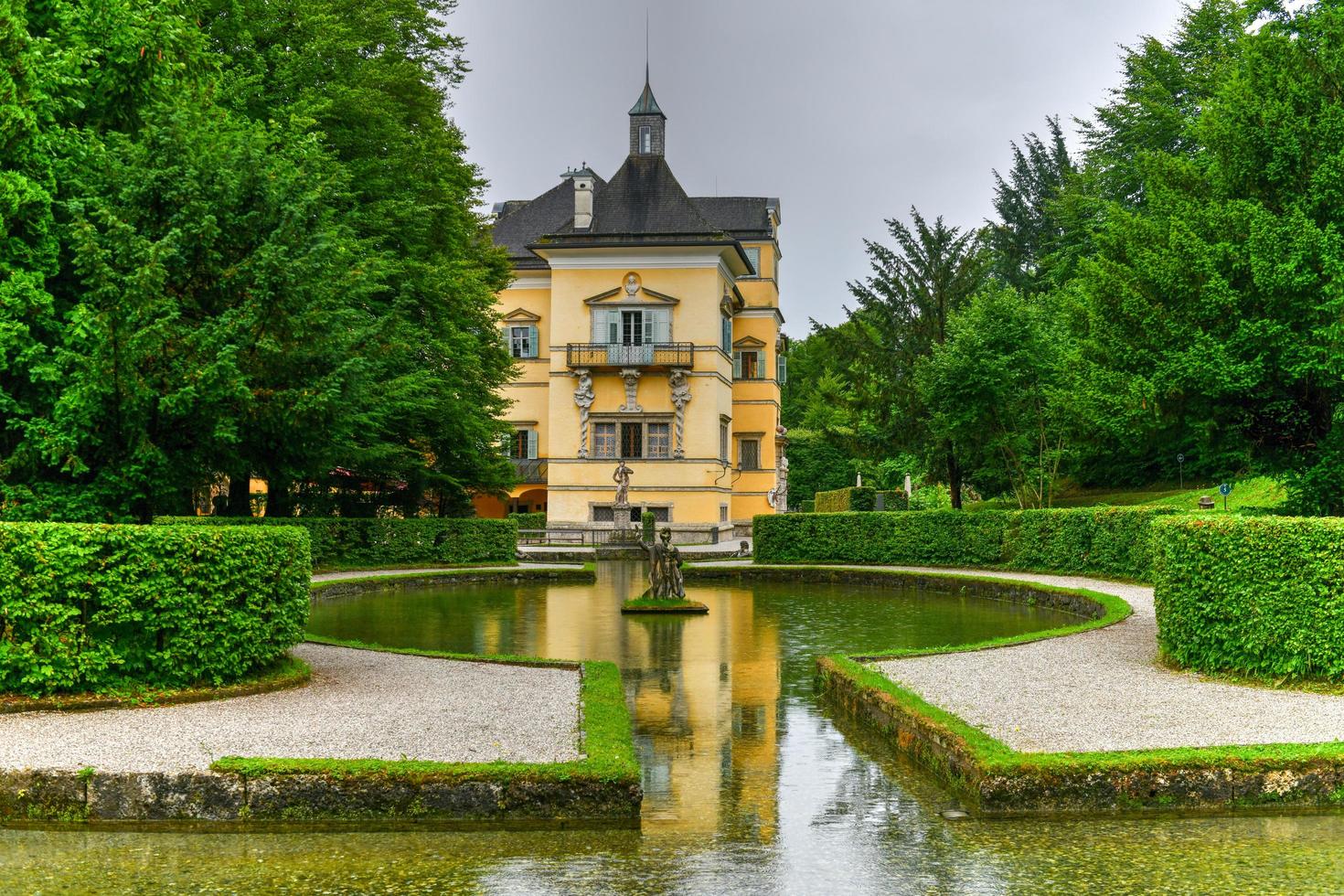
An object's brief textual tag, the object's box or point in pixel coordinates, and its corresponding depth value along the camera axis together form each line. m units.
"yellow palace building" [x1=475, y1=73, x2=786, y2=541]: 46.28
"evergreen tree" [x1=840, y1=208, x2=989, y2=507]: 41.31
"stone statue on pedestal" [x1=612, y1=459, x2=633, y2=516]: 44.50
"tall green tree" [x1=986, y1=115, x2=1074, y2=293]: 69.88
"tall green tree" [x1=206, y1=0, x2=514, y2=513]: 27.00
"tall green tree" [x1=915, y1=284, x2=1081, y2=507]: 34.62
